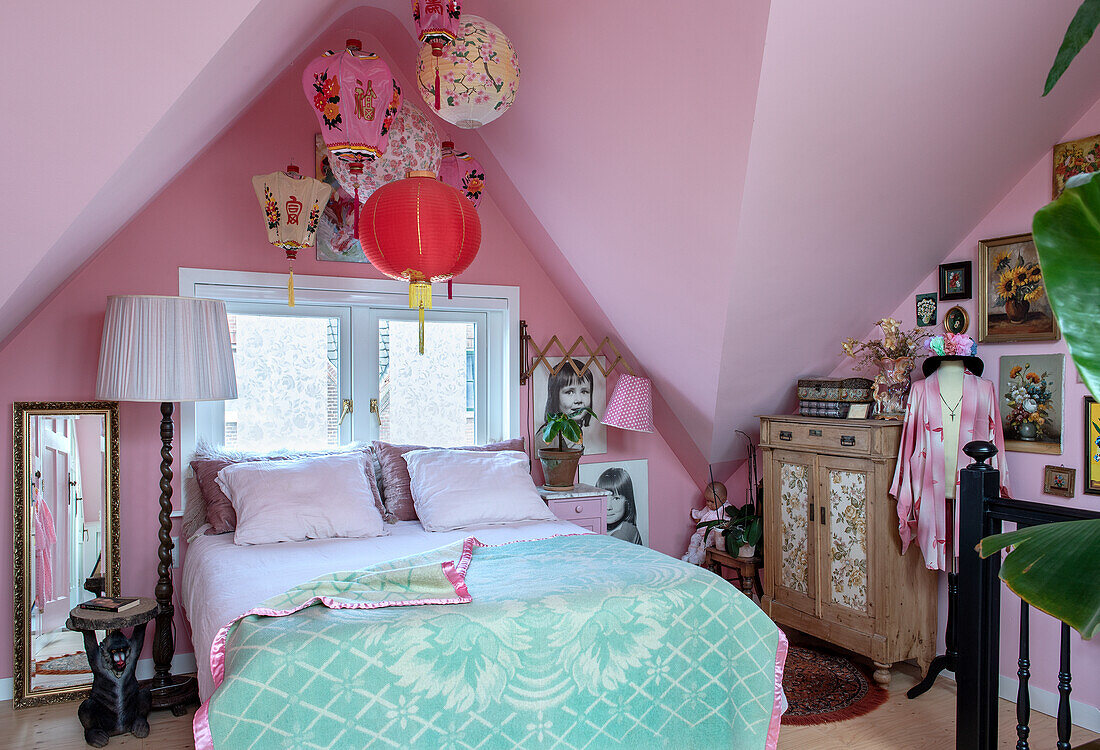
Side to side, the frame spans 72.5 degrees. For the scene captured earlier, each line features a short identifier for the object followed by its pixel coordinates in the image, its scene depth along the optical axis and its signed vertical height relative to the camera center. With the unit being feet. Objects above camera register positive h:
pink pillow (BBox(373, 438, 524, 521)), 11.60 -1.80
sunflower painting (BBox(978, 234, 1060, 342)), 9.94 +1.00
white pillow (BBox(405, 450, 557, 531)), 10.87 -1.86
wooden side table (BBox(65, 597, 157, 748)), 9.07 -3.83
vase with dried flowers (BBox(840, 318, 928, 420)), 11.00 +0.00
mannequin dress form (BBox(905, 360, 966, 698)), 10.14 -1.03
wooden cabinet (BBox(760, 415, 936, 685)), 10.65 -2.73
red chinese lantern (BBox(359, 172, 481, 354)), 8.36 +1.56
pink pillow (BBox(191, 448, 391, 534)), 10.48 -1.88
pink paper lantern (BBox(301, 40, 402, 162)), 8.18 +2.97
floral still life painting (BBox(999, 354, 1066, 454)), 9.83 -0.47
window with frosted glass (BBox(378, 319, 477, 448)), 12.92 -0.33
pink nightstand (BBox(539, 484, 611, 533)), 12.62 -2.38
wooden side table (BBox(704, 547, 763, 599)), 13.26 -3.57
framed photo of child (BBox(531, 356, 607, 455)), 13.93 -0.53
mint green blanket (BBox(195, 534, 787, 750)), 5.98 -2.58
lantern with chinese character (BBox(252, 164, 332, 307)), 10.54 +2.28
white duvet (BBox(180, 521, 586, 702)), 7.37 -2.33
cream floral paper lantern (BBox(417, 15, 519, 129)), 8.06 +3.20
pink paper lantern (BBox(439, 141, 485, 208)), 11.55 +3.01
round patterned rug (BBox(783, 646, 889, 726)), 9.80 -4.53
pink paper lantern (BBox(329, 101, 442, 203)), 10.99 +3.14
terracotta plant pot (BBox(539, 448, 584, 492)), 12.93 -1.74
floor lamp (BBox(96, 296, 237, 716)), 9.33 +0.09
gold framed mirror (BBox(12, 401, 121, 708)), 10.09 -2.31
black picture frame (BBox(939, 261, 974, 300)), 10.90 +1.28
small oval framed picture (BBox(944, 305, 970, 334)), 10.95 +0.68
